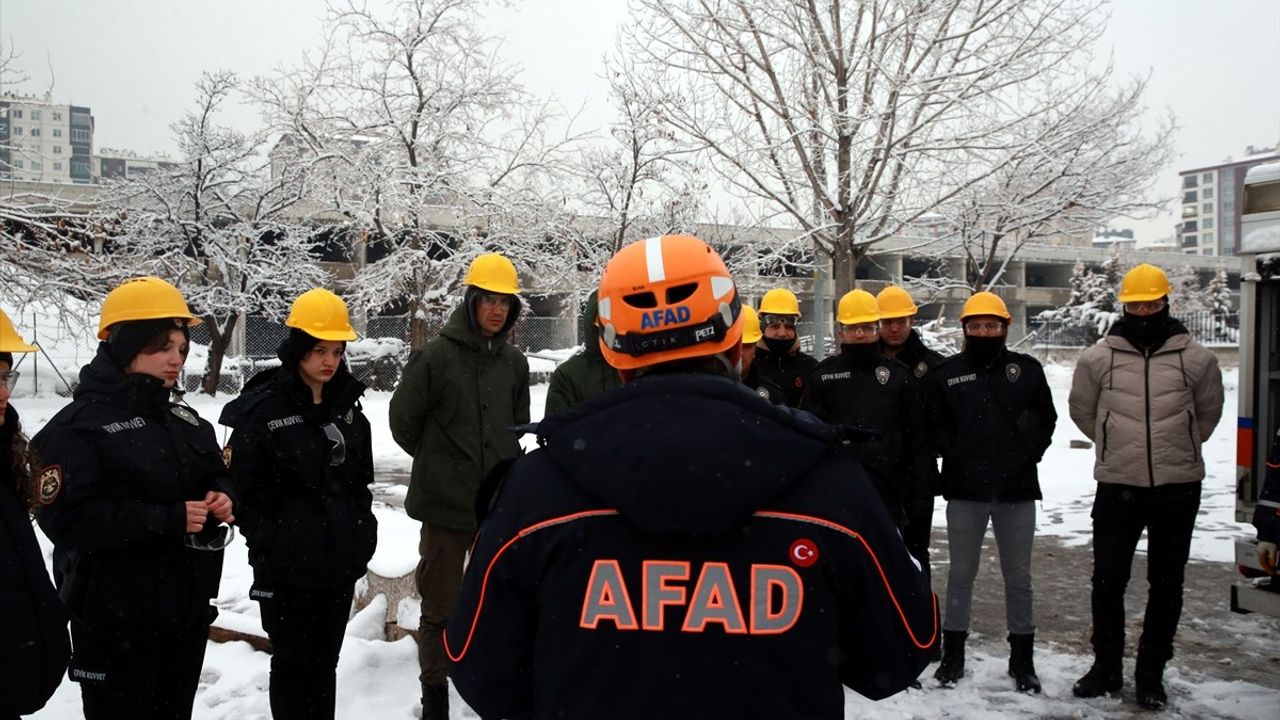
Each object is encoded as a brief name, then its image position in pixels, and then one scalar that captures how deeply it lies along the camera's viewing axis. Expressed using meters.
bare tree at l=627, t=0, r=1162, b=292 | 11.35
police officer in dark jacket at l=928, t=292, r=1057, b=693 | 5.25
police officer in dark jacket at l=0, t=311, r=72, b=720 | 2.67
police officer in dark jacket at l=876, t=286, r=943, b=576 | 5.75
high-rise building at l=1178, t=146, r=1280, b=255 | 140.50
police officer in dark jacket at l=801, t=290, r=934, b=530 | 5.36
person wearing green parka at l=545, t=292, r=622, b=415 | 5.10
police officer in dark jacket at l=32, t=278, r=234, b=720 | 3.16
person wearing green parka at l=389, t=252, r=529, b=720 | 4.67
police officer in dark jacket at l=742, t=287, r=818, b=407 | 6.26
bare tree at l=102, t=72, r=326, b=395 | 22.84
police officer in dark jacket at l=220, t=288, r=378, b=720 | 3.77
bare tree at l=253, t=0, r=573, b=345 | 18.98
